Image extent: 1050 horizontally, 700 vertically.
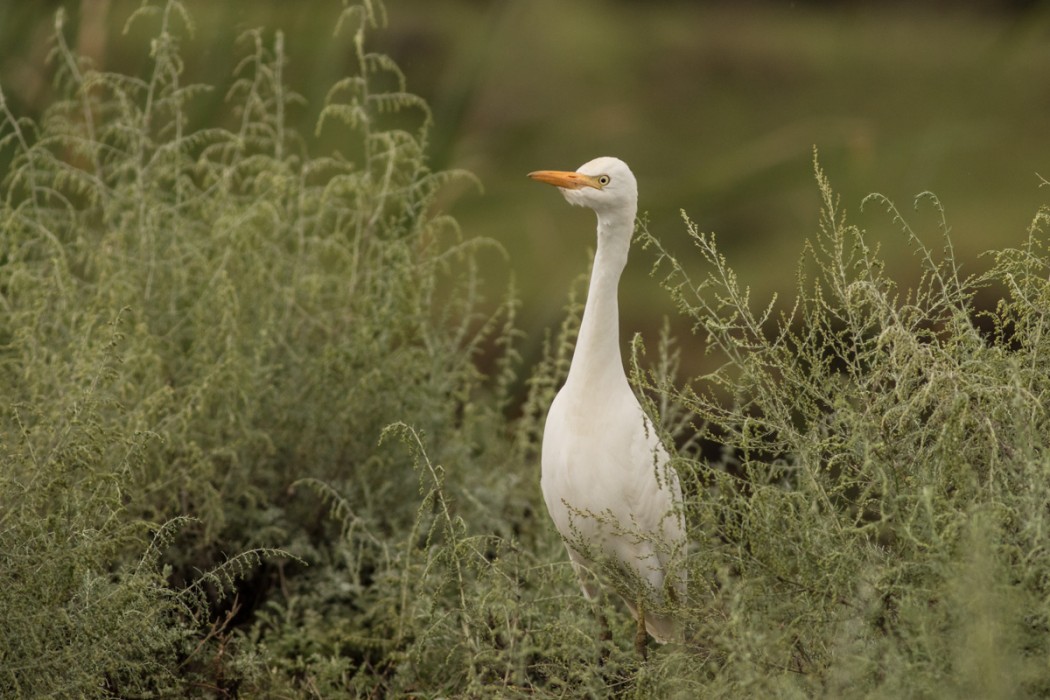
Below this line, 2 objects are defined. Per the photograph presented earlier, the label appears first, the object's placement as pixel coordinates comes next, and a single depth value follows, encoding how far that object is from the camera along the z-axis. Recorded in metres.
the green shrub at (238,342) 14.27
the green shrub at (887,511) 13.67
